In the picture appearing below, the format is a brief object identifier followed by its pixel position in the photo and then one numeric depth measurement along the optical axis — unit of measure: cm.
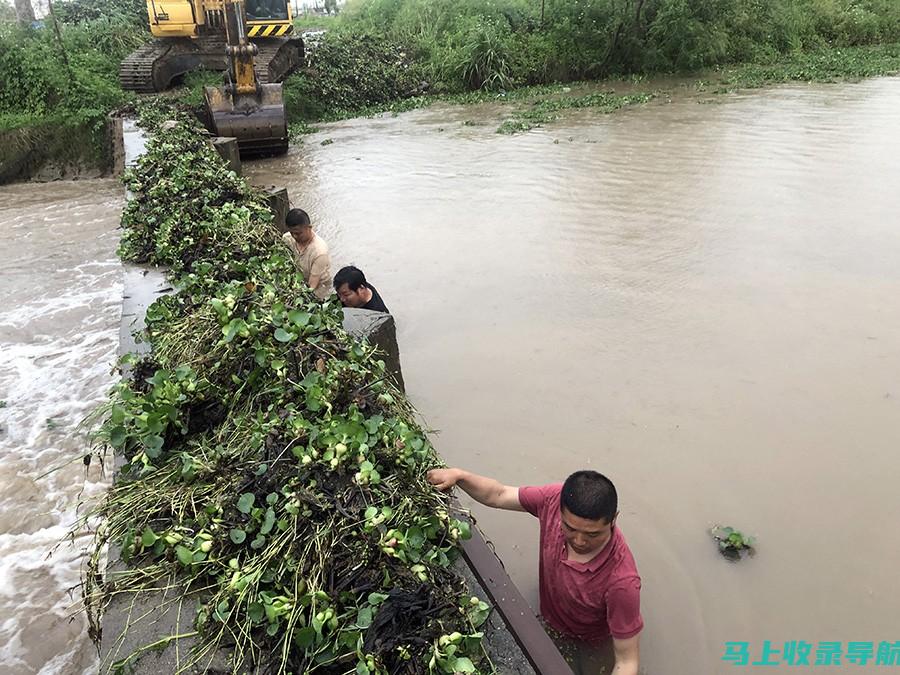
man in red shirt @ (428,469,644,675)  236
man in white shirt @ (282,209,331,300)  544
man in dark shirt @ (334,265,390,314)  458
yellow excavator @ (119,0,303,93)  1434
